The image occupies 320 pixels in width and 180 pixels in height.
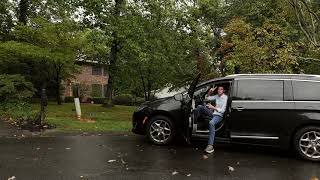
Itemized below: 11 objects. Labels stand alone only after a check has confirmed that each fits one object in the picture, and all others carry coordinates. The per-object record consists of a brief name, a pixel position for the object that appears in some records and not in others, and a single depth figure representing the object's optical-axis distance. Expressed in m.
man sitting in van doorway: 9.91
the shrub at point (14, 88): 20.62
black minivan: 9.42
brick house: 42.22
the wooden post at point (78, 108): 17.16
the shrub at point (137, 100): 43.45
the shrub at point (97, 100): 42.09
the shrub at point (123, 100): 43.12
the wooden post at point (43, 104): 13.64
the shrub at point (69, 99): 39.53
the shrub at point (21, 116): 13.73
